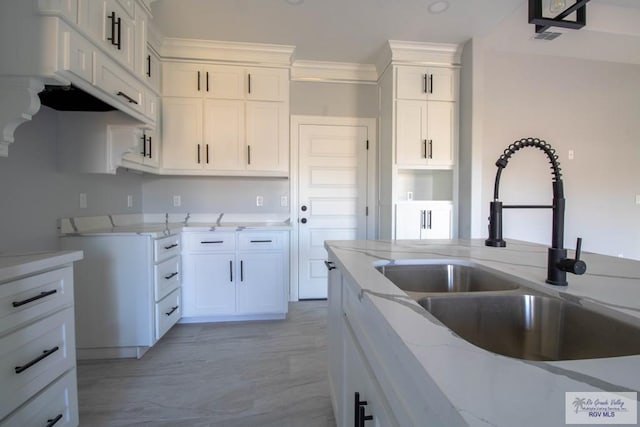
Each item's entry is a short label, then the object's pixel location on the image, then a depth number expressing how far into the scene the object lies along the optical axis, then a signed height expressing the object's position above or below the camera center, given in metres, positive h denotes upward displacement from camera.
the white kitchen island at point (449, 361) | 0.34 -0.22
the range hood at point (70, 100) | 1.57 +0.65
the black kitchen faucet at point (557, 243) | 0.75 -0.09
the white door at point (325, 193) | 3.25 +0.17
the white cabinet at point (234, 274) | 2.55 -0.60
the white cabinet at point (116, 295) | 1.94 -0.60
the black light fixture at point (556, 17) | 1.21 +0.83
